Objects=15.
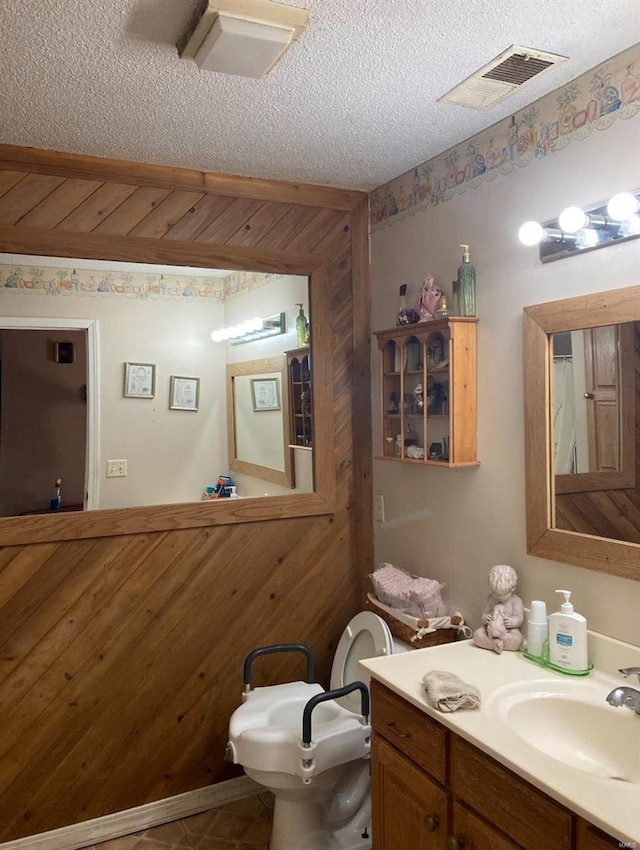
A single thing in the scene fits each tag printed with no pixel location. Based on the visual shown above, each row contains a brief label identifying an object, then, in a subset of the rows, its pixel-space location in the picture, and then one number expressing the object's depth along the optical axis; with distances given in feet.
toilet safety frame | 6.81
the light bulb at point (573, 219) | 5.85
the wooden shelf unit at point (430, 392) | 7.41
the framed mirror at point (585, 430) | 5.80
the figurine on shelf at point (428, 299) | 7.82
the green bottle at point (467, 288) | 7.43
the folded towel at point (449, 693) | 5.30
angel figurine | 6.58
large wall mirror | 7.82
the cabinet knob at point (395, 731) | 5.81
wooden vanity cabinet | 4.35
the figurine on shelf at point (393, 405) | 8.51
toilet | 6.99
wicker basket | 7.66
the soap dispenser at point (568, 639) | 5.94
